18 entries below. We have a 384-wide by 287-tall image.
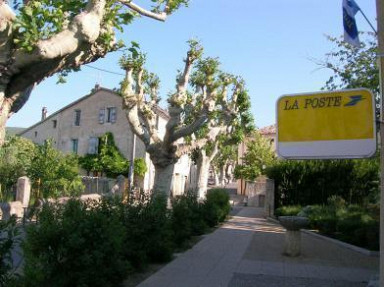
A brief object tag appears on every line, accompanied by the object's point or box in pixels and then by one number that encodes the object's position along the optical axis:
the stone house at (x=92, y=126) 38.09
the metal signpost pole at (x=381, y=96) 3.66
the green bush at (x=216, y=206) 17.44
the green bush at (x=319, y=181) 22.44
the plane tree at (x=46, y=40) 4.80
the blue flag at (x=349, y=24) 4.27
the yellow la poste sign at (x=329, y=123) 3.04
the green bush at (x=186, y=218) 11.92
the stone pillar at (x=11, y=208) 15.41
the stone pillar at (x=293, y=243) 11.45
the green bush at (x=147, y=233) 8.59
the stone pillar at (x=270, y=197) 24.17
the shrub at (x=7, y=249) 5.08
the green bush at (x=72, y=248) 6.09
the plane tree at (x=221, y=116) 19.77
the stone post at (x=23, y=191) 18.86
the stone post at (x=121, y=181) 24.27
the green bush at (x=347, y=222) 12.55
